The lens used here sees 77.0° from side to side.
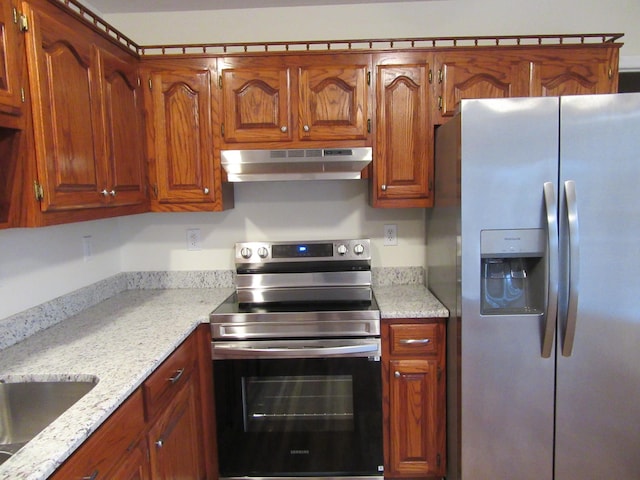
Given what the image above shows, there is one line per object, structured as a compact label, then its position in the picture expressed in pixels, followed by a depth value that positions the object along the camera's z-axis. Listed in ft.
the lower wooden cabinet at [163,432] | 3.46
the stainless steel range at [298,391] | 6.11
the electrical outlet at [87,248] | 6.75
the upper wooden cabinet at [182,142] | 6.65
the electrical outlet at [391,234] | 7.80
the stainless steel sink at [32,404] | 4.08
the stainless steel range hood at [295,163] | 6.36
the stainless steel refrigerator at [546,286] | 5.15
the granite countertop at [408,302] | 6.06
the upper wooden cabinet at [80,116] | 4.19
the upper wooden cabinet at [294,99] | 6.54
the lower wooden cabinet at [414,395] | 6.13
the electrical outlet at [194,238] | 7.95
